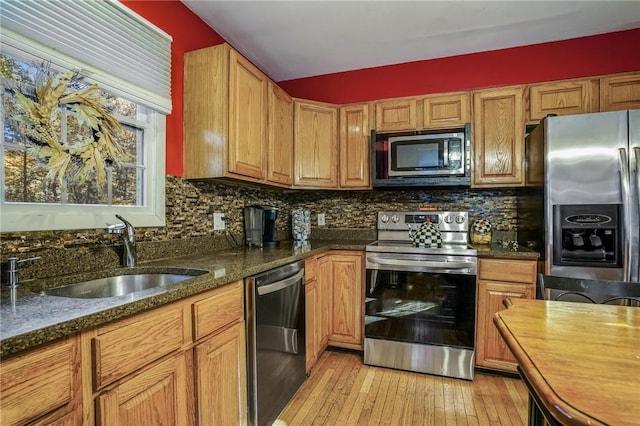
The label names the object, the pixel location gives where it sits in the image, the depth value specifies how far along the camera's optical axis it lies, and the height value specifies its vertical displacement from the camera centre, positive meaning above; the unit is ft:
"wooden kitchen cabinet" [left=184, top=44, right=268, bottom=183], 6.18 +2.03
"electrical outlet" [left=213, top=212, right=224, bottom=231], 7.21 -0.20
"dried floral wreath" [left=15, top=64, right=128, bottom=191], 3.86 +1.17
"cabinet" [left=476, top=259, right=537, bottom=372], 7.06 -1.89
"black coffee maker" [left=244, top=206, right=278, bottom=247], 7.98 -0.32
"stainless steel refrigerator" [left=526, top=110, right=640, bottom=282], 6.03 +0.37
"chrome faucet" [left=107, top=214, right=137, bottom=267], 4.77 -0.42
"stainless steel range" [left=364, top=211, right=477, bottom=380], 7.29 -2.34
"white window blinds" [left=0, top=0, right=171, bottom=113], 4.02 +2.58
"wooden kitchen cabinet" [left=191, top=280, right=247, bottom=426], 4.01 -2.03
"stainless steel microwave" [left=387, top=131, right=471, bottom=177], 7.97 +1.53
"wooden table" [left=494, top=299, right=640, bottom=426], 1.90 -1.19
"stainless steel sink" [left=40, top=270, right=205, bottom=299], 4.12 -1.06
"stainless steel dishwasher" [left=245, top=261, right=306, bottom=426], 5.00 -2.29
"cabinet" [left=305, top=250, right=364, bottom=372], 8.16 -2.32
